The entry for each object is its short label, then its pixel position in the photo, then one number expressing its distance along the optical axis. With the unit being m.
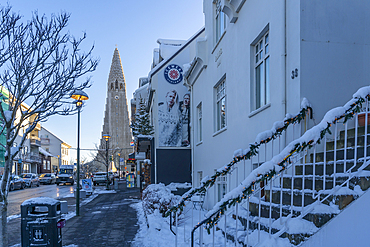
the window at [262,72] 7.91
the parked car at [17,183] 32.47
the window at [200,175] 15.47
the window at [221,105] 11.71
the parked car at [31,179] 37.27
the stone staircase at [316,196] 4.11
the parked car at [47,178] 46.72
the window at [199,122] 16.13
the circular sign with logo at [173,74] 21.02
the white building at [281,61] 6.39
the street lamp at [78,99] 12.18
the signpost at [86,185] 23.50
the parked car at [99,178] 41.78
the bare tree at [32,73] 7.46
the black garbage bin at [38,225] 6.13
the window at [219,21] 11.82
